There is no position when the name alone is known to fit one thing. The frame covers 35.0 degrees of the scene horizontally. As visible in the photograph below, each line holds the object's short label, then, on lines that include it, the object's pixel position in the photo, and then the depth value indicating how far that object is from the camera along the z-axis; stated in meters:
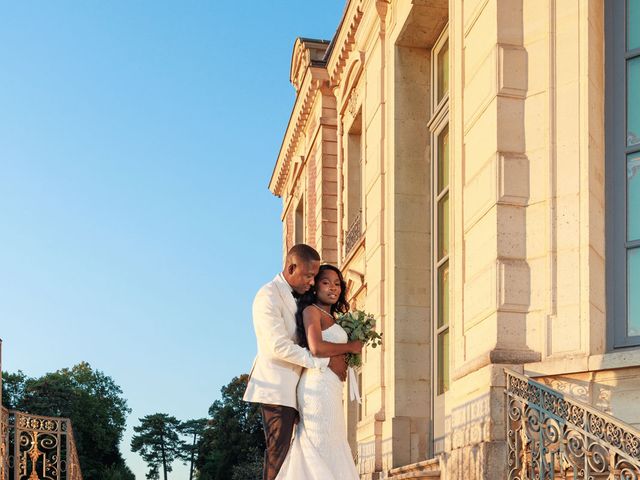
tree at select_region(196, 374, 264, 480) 66.75
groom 6.44
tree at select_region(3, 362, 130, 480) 74.62
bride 6.43
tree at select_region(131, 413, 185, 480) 115.25
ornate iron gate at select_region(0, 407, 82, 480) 10.90
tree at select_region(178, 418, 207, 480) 109.36
